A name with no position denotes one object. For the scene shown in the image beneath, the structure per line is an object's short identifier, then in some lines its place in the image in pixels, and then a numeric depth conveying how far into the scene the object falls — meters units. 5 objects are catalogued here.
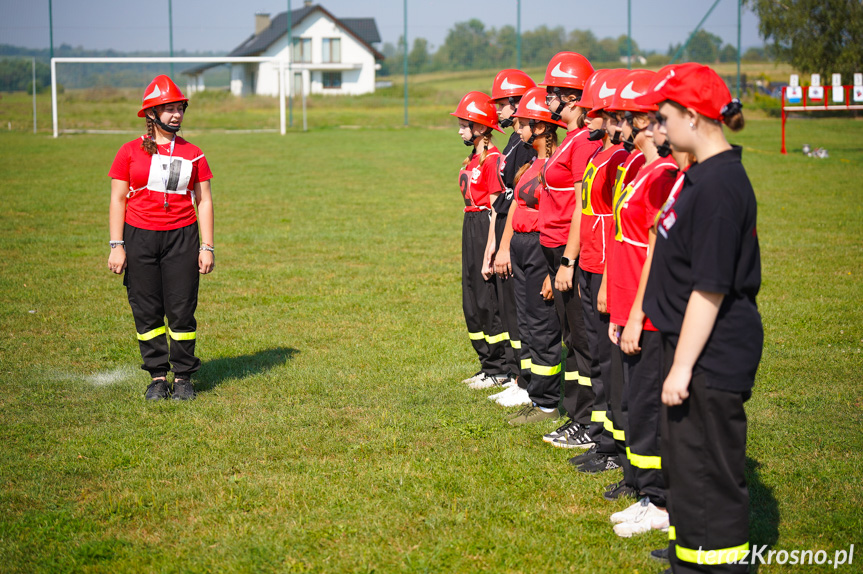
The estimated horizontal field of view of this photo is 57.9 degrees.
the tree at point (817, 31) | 38.88
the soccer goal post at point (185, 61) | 32.31
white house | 49.09
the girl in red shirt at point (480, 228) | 6.30
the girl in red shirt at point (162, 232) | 5.99
